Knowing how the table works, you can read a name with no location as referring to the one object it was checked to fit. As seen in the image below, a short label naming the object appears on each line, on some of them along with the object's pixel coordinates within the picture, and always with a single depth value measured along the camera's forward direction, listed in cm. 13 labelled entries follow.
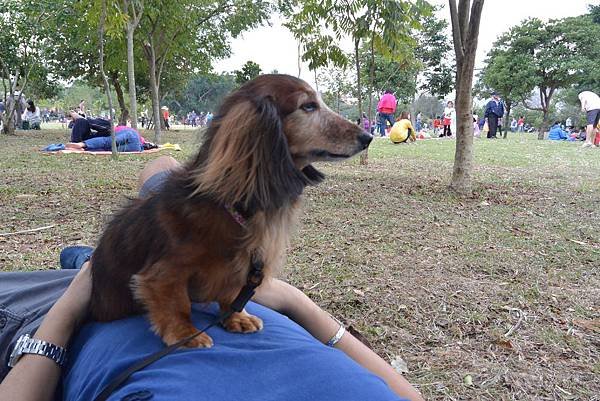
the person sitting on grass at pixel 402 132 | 1719
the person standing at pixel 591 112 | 1498
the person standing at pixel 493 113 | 2180
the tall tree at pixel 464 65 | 568
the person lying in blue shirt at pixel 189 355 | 109
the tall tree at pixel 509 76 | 2827
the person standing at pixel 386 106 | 1856
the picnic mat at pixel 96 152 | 1055
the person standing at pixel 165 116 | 3182
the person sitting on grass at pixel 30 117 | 2487
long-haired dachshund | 154
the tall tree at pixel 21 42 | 1616
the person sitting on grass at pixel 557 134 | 2717
